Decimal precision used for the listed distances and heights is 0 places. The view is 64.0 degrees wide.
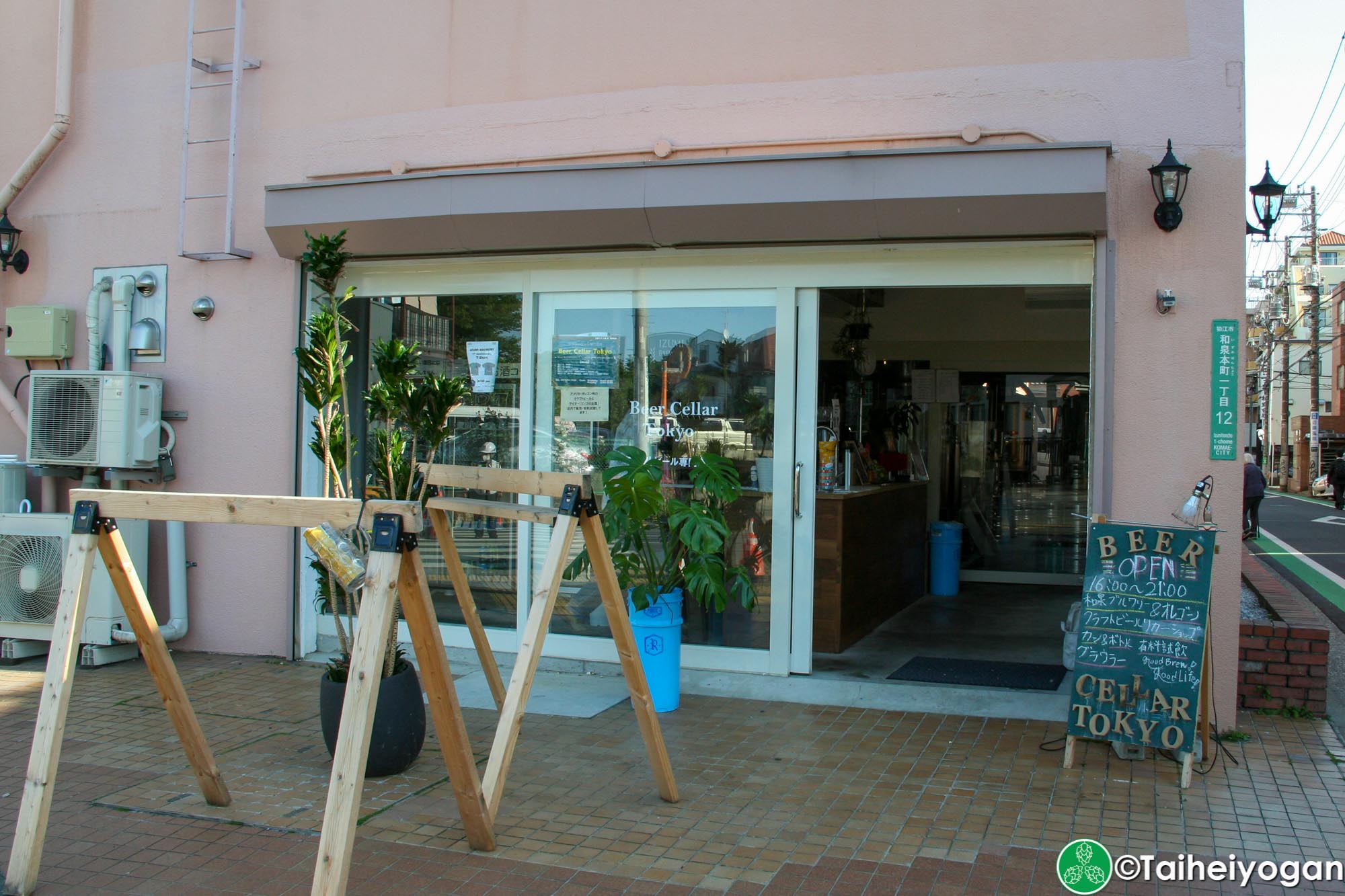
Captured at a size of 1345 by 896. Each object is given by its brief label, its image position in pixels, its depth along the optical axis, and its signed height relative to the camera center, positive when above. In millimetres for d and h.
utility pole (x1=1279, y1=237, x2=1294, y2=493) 43938 +2555
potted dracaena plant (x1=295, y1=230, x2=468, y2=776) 4941 +107
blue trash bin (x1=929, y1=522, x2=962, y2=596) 10320 -853
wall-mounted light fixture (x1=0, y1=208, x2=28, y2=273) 7949 +1439
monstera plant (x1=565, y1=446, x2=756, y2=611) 5977 -411
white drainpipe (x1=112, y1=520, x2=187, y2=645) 7480 -966
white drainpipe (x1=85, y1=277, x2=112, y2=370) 7668 +897
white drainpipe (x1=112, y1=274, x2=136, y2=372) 7621 +901
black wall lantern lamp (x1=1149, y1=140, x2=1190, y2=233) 5539 +1477
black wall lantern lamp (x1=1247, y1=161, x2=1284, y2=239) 6227 +1624
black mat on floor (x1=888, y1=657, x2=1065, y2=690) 6609 -1308
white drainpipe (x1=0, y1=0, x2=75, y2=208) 7750 +2422
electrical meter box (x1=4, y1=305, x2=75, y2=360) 7734 +808
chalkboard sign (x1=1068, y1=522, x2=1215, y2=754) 5074 -794
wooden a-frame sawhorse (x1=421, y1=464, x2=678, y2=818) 4090 -464
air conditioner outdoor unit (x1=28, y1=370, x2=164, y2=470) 7195 +179
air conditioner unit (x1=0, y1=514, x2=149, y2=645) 7164 -929
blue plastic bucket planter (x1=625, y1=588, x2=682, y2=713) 6125 -1039
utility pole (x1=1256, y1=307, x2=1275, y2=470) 45375 +4984
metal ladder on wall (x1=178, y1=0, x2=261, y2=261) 7293 +2240
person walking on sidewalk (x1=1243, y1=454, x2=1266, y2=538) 15508 -326
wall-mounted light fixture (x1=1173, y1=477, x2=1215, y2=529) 5293 -172
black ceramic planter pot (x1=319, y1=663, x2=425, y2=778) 4996 -1257
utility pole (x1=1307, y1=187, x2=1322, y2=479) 40438 +5471
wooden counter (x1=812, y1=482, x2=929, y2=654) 7363 -727
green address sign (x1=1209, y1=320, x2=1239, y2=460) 5621 +422
